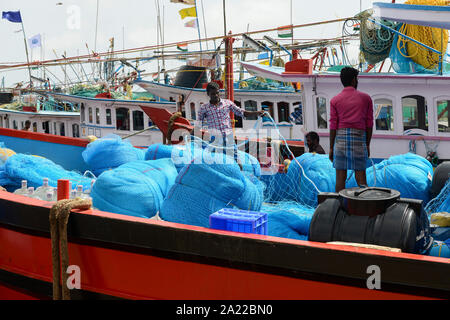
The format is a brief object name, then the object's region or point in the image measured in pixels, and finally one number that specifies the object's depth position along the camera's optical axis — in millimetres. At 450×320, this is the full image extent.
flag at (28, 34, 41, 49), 24812
